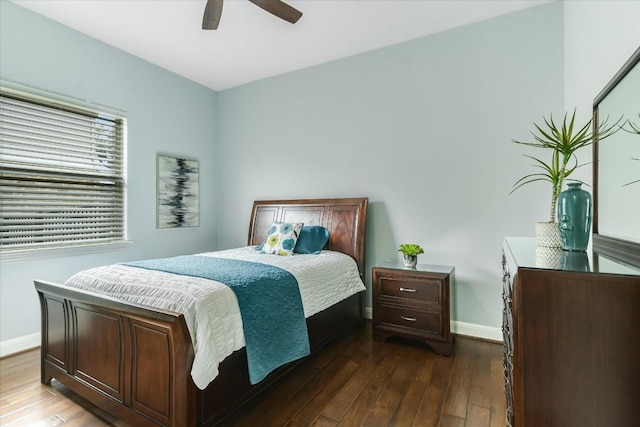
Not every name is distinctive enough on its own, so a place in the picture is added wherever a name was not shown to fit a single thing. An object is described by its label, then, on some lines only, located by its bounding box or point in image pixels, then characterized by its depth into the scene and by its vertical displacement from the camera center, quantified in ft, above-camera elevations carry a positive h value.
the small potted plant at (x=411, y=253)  9.55 -1.37
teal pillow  10.49 -1.10
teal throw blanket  5.80 -2.01
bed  4.89 -2.82
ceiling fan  7.40 +4.73
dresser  2.95 -1.34
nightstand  8.63 -2.72
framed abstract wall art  12.64 +0.58
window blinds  8.77 +0.95
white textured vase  4.64 -0.39
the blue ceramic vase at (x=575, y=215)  4.21 -0.09
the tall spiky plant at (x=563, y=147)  4.52 +0.88
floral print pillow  10.14 -1.05
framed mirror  4.09 +0.56
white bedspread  4.96 -1.66
